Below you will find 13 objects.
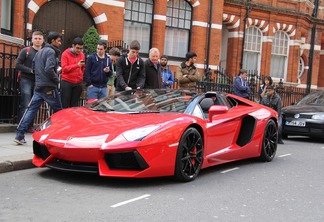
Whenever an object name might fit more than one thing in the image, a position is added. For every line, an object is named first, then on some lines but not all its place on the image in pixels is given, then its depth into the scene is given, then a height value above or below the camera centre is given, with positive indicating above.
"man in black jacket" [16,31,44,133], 8.47 -0.14
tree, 16.23 +1.01
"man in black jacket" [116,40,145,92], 8.56 -0.04
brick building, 16.05 +1.88
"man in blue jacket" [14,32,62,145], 7.36 -0.33
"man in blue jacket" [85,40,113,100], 8.76 -0.09
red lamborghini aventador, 5.34 -0.84
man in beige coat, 10.03 +0.00
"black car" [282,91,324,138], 11.42 -1.05
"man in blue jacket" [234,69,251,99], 11.95 -0.28
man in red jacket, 8.42 -0.14
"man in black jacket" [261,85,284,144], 11.47 -0.58
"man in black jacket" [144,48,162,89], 9.02 -0.06
